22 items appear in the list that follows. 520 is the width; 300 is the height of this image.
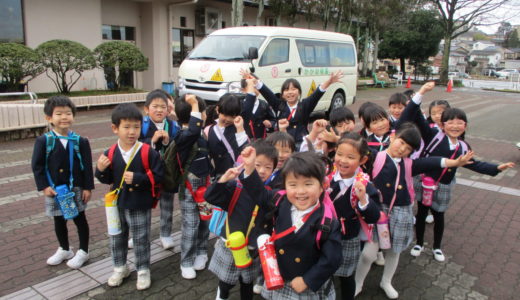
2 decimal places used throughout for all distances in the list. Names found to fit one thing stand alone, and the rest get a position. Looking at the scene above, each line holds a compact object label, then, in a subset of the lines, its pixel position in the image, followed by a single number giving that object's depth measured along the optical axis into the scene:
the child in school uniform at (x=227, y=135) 3.18
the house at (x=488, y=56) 90.75
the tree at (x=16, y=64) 10.05
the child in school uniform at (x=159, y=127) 3.34
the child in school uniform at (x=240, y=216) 2.39
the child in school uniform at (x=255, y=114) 4.21
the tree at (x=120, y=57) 12.30
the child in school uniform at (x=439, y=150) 3.54
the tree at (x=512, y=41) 102.38
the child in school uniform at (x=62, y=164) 3.12
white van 8.70
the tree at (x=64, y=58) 11.02
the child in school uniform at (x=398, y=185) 2.87
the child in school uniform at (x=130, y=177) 2.88
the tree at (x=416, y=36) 32.88
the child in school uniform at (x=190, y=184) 3.25
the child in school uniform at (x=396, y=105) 4.28
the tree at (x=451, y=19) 29.48
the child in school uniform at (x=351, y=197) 2.46
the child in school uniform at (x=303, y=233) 2.06
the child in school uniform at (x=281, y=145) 2.74
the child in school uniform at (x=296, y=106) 4.24
